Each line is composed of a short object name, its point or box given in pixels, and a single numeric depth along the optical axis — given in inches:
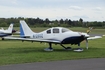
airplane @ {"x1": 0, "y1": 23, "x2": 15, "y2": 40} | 1625.2
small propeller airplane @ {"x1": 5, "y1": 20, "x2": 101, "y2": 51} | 695.0
